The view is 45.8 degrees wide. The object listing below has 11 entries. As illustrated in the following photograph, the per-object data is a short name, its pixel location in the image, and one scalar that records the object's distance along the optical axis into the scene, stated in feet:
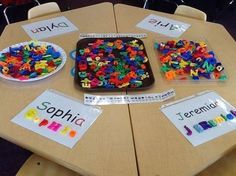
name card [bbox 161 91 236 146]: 2.95
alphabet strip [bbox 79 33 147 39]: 4.44
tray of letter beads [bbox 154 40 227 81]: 3.64
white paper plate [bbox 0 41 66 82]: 3.42
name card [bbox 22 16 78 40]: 4.48
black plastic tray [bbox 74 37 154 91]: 3.33
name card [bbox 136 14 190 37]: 4.69
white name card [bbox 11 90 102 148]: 2.87
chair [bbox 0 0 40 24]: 8.25
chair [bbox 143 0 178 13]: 8.95
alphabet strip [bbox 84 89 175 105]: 3.24
